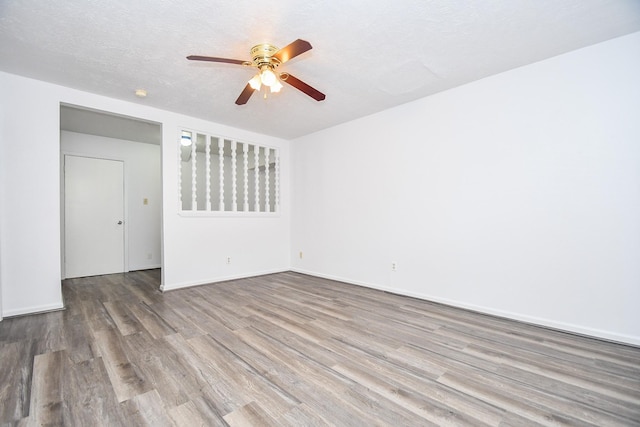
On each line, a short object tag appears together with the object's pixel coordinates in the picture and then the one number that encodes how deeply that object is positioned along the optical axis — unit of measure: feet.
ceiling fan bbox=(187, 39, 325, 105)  6.88
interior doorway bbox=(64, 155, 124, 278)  16.16
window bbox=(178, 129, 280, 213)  14.92
